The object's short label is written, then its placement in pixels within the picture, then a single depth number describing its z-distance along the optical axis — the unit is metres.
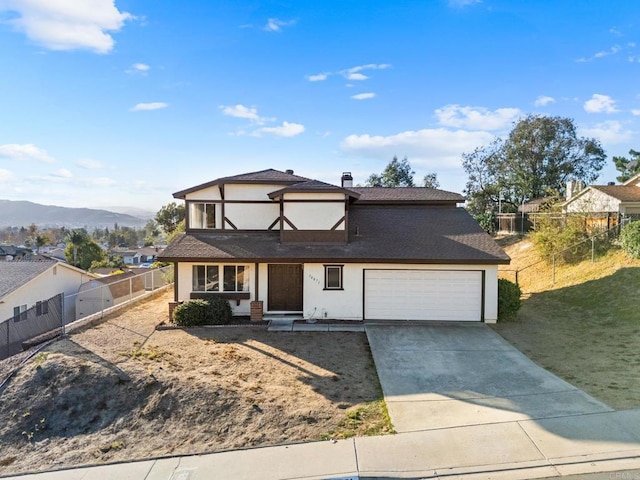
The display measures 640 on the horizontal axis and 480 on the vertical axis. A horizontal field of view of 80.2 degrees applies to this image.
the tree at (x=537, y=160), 38.41
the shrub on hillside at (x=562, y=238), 20.12
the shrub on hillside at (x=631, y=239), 16.91
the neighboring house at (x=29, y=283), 21.83
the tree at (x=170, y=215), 53.62
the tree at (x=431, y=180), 43.40
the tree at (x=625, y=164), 46.12
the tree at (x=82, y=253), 54.31
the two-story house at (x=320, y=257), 13.98
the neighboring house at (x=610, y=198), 23.77
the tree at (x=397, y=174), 41.03
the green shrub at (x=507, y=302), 14.04
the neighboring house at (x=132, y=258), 83.86
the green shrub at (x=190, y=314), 13.48
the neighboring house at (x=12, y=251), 61.34
